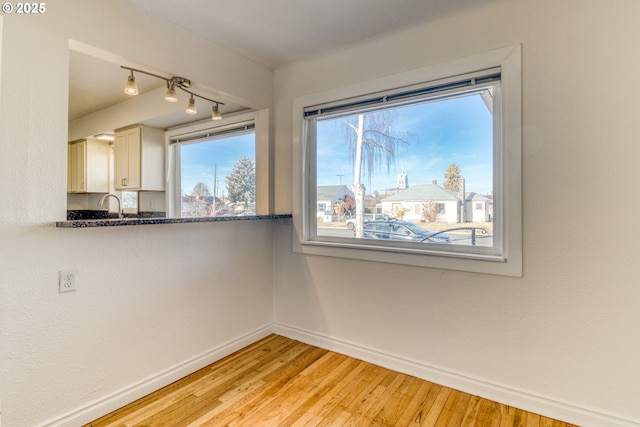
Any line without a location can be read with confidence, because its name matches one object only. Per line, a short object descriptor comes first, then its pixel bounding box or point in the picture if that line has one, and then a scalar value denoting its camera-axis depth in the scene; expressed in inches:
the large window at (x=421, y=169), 72.2
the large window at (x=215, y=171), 131.0
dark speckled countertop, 59.1
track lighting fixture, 82.4
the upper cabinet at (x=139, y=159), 148.4
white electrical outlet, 61.6
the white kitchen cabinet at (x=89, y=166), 163.8
